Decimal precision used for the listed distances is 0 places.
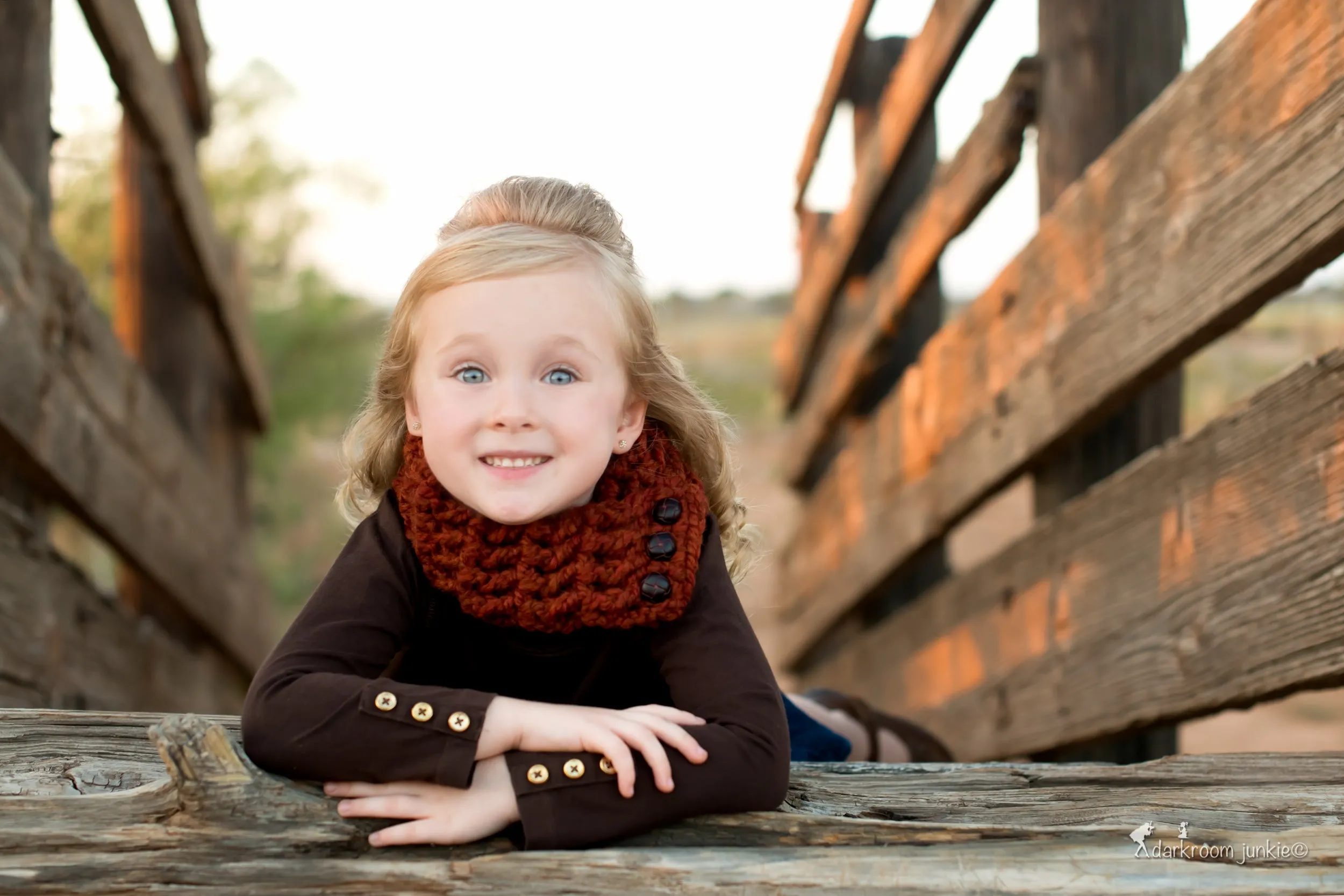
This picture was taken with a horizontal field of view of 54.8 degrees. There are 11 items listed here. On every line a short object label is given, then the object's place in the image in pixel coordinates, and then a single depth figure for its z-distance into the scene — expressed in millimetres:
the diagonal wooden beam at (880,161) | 3117
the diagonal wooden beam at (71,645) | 2369
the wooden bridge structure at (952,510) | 1264
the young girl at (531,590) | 1311
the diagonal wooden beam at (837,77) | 4355
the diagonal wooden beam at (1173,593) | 1758
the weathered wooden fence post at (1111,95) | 2586
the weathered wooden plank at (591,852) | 1211
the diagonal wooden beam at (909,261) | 2832
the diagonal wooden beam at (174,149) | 2984
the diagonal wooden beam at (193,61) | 3965
